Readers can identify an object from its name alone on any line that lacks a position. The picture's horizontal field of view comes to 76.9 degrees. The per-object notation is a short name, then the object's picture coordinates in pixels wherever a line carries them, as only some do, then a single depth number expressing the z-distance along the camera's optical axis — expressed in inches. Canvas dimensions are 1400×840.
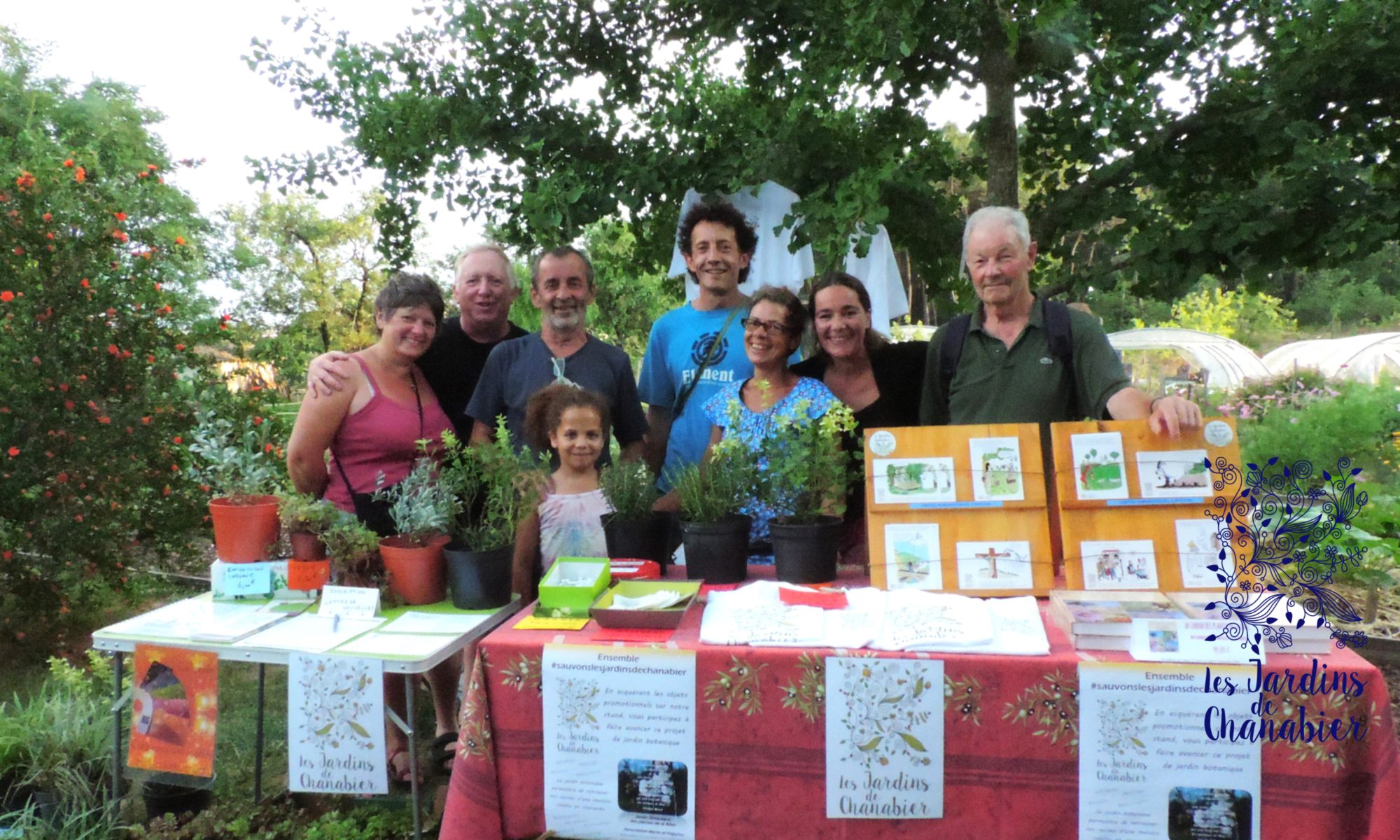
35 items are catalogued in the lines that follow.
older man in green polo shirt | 91.9
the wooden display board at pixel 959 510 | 81.0
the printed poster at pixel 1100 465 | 79.5
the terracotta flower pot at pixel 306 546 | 88.2
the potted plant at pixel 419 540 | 86.1
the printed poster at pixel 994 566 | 80.5
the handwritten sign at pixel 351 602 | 83.8
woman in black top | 99.9
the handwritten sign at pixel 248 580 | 88.9
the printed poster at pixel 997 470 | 82.0
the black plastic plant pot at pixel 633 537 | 89.3
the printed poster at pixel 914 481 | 82.5
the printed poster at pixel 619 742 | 69.5
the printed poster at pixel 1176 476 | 78.6
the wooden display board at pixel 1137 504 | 78.0
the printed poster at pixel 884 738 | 66.4
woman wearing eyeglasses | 95.4
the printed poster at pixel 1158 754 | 63.0
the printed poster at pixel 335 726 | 74.5
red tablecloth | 62.2
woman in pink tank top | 98.6
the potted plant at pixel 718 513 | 86.0
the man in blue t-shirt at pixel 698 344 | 110.9
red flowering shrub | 164.4
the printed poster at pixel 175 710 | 81.1
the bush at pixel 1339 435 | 257.6
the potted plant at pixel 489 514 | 83.6
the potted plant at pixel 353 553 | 86.8
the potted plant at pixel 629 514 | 89.3
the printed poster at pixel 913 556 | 81.3
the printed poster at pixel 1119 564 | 78.2
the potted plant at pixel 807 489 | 84.0
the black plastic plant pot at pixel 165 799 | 95.8
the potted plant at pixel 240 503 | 88.5
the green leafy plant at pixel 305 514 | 86.8
